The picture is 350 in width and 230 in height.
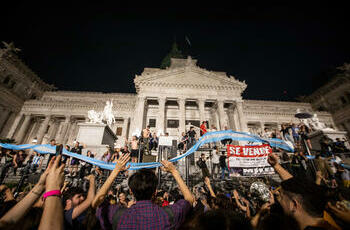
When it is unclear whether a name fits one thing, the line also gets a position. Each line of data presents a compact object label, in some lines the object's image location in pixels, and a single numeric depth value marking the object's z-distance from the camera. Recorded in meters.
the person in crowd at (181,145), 11.57
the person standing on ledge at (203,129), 12.88
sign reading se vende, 6.16
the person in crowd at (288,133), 9.72
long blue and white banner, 5.83
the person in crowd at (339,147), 7.43
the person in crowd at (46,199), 1.05
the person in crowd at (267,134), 11.26
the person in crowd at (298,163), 6.74
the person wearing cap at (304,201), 1.49
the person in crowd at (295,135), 9.57
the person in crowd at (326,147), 7.39
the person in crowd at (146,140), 9.55
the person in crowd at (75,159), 7.92
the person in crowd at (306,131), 7.69
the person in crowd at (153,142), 11.00
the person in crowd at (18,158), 8.27
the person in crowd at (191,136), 10.50
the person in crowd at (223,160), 8.33
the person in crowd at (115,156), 8.15
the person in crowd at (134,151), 8.03
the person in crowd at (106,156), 8.06
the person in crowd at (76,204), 2.08
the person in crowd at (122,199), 4.47
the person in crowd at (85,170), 7.03
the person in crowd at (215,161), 10.21
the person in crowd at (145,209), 1.57
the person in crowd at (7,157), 6.59
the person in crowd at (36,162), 8.70
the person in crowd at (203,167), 6.92
